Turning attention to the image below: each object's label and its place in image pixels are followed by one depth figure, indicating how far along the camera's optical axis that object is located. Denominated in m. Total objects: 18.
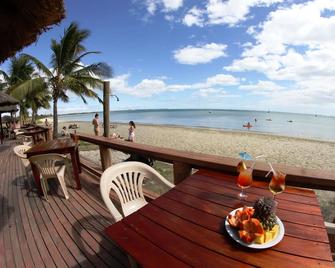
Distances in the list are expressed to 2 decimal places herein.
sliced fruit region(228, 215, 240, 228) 1.02
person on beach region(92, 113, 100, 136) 11.20
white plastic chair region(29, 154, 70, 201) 2.91
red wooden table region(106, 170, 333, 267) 0.86
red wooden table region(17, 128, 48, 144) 6.91
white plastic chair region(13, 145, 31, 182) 3.74
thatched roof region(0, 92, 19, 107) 6.78
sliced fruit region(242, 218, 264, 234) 0.95
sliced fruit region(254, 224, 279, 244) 0.93
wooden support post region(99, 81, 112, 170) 3.47
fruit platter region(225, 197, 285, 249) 0.93
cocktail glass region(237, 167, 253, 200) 1.33
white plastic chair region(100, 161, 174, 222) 1.89
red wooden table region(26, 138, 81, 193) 3.13
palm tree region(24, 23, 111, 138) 10.04
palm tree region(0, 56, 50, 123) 10.04
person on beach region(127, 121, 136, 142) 10.09
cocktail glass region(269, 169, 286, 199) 1.20
